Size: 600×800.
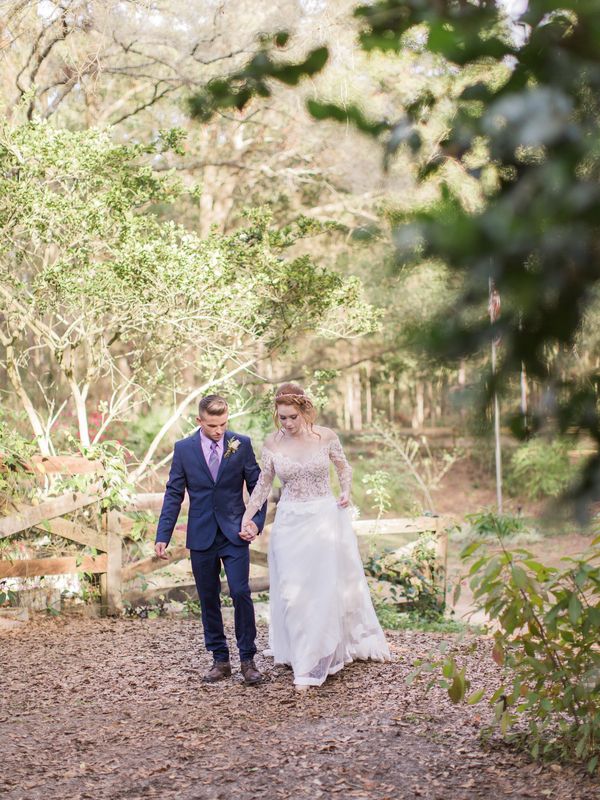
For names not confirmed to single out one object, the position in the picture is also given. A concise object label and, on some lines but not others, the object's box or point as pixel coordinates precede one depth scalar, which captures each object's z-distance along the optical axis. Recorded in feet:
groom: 19.30
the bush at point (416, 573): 28.50
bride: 18.90
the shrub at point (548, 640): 11.45
